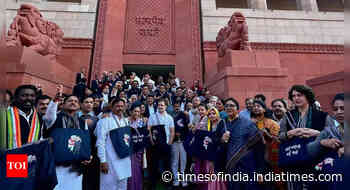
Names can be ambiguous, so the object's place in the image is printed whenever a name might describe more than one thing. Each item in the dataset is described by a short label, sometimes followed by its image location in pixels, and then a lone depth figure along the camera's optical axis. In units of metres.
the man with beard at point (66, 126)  2.52
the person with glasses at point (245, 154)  2.62
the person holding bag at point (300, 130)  1.79
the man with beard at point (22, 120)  1.97
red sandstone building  11.59
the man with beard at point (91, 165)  3.28
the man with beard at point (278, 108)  3.24
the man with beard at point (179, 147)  4.21
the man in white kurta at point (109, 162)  2.98
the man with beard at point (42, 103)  2.93
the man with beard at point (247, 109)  3.99
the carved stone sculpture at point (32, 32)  7.15
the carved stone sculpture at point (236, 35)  7.68
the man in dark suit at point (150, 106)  5.29
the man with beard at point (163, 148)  4.10
